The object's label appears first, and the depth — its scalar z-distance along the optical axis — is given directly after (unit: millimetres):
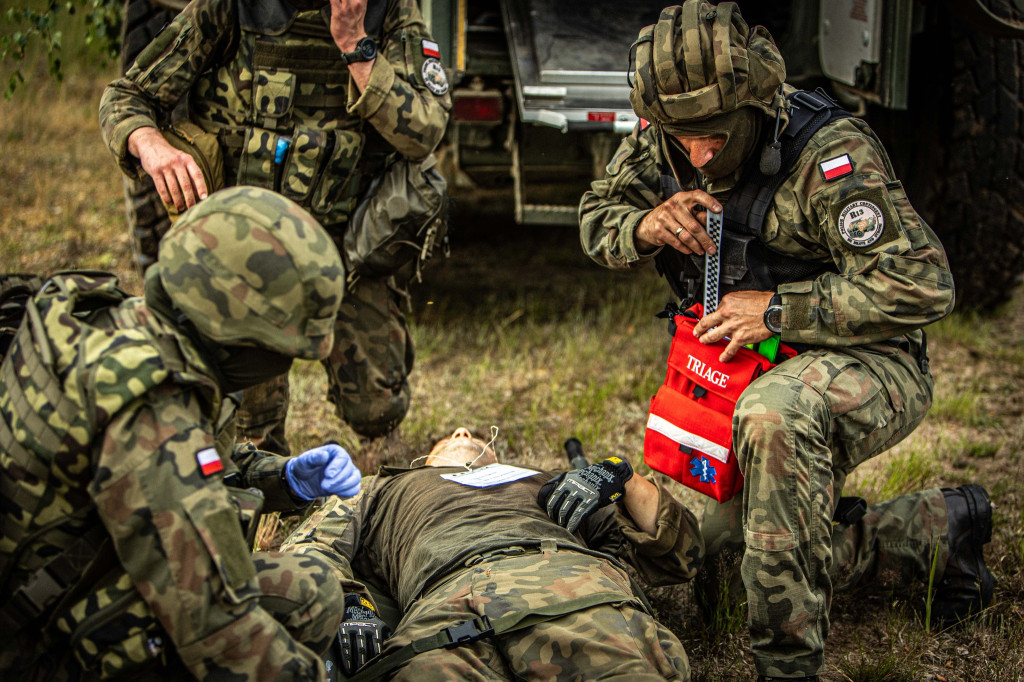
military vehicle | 4137
